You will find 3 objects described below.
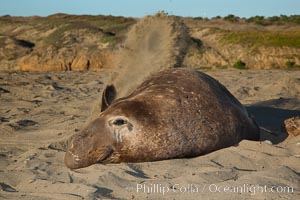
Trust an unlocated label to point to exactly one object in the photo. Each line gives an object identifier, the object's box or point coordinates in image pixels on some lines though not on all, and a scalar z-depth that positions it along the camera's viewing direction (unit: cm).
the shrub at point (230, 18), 4230
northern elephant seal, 505
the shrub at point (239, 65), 1781
